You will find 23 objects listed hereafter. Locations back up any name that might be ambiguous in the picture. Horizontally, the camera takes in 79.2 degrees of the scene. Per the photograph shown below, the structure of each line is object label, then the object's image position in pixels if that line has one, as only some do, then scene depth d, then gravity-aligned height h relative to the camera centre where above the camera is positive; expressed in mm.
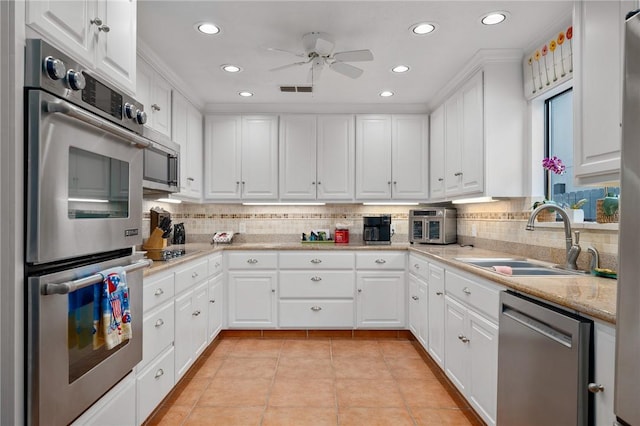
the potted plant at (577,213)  2400 +5
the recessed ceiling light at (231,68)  3152 +1194
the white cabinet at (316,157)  4211 +611
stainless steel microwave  2463 +323
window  2451 +456
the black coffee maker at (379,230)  4195 -183
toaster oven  3912 -128
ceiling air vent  3639 +1185
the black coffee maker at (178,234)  4066 -227
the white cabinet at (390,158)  4223 +606
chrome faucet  2178 -152
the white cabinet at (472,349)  2000 -793
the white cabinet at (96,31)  1200 +645
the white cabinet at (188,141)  3445 +687
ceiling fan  2516 +1096
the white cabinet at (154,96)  2756 +883
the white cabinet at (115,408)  1465 -824
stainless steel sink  2227 -333
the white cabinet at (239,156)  4219 +621
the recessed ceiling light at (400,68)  3141 +1195
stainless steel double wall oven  1131 -27
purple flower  2512 +316
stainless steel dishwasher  1317 -592
